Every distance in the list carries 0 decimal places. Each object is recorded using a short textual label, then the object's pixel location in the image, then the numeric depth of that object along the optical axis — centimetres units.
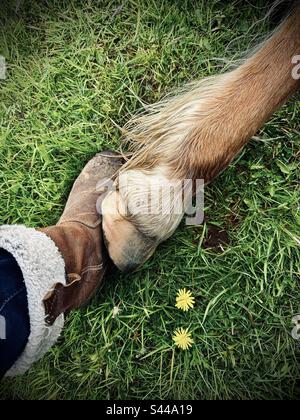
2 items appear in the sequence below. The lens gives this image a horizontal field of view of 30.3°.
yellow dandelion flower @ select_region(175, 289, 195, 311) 179
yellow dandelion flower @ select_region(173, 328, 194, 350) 179
